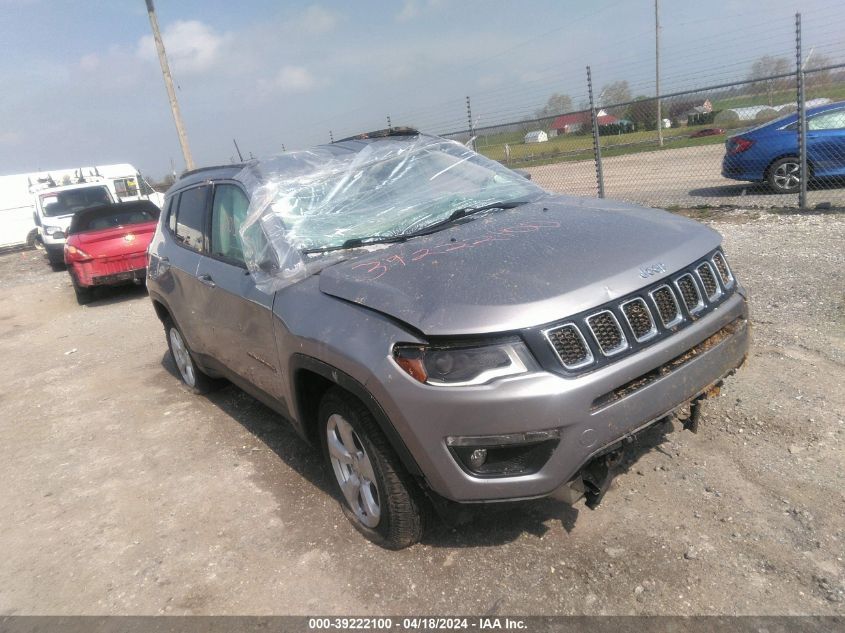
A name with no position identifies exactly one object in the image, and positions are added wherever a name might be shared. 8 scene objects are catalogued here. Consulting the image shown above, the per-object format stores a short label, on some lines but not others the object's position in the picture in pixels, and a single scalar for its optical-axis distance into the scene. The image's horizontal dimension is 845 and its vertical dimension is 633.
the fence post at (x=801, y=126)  8.30
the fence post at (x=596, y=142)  10.62
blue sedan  9.67
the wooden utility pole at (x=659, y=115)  13.18
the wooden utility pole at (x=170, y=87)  16.56
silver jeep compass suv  2.34
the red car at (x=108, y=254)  9.73
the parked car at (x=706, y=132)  15.77
